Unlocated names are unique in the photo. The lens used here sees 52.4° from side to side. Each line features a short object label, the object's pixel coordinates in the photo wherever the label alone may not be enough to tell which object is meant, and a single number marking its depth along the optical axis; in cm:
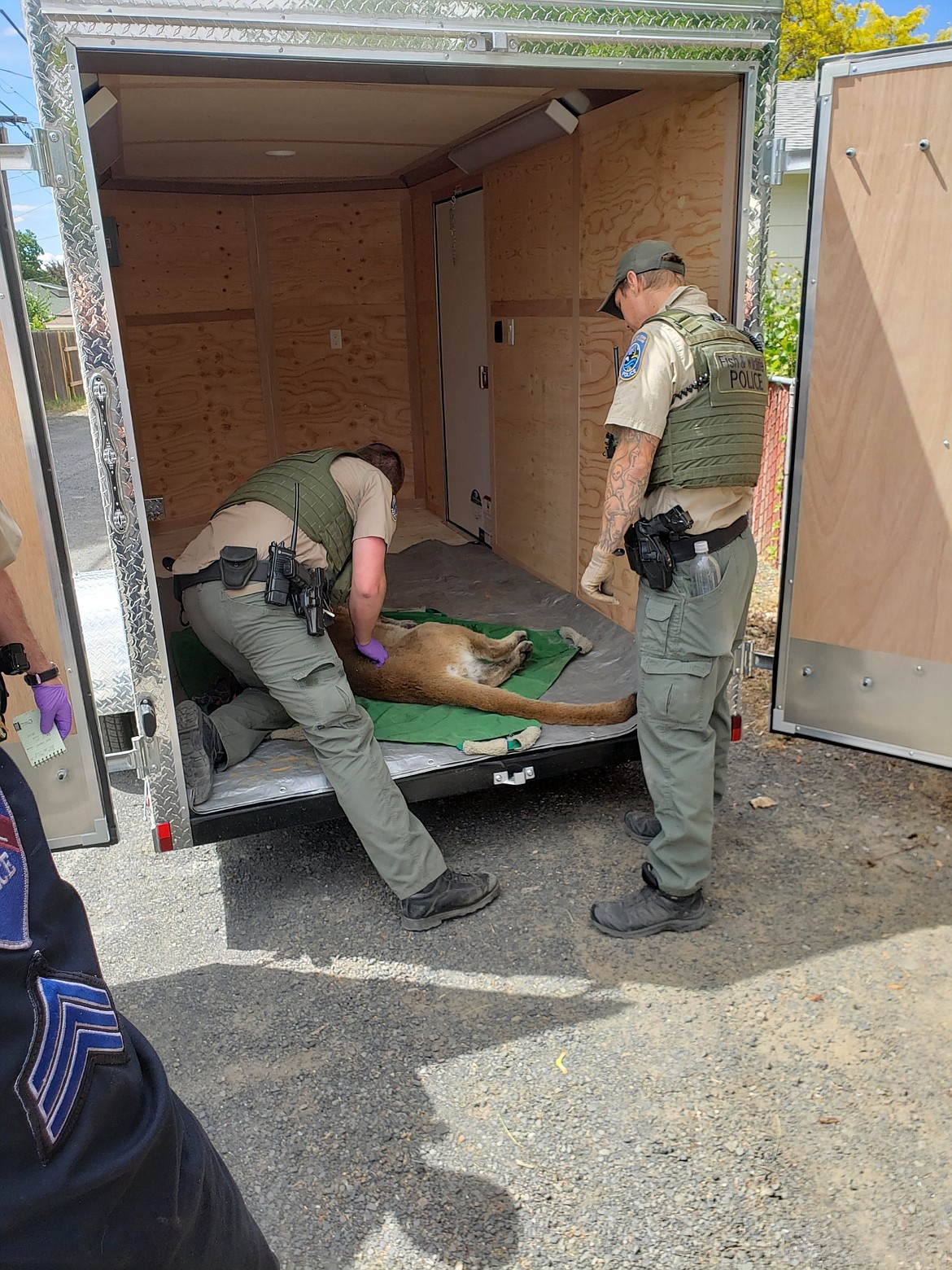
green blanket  417
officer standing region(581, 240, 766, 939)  331
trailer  302
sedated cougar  424
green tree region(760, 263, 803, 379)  932
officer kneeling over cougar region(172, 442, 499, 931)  364
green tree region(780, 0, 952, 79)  3241
